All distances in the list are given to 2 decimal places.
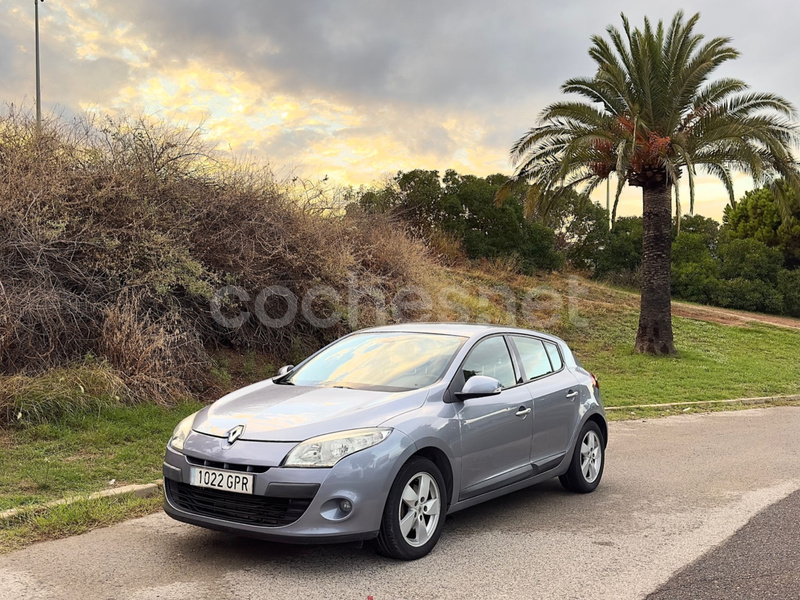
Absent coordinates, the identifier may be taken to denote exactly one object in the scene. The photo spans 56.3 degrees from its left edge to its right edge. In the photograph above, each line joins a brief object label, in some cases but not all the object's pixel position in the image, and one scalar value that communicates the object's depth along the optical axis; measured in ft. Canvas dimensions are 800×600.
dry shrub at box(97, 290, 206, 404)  33.42
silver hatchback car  15.07
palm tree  62.34
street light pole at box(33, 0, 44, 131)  81.65
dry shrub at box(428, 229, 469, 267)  96.02
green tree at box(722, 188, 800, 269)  153.58
